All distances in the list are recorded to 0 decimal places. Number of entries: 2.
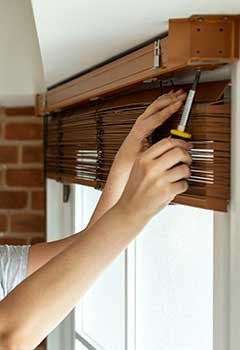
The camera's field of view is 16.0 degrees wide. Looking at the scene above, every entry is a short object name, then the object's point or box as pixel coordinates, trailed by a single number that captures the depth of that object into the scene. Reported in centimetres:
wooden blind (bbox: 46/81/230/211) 135
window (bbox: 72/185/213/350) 164
